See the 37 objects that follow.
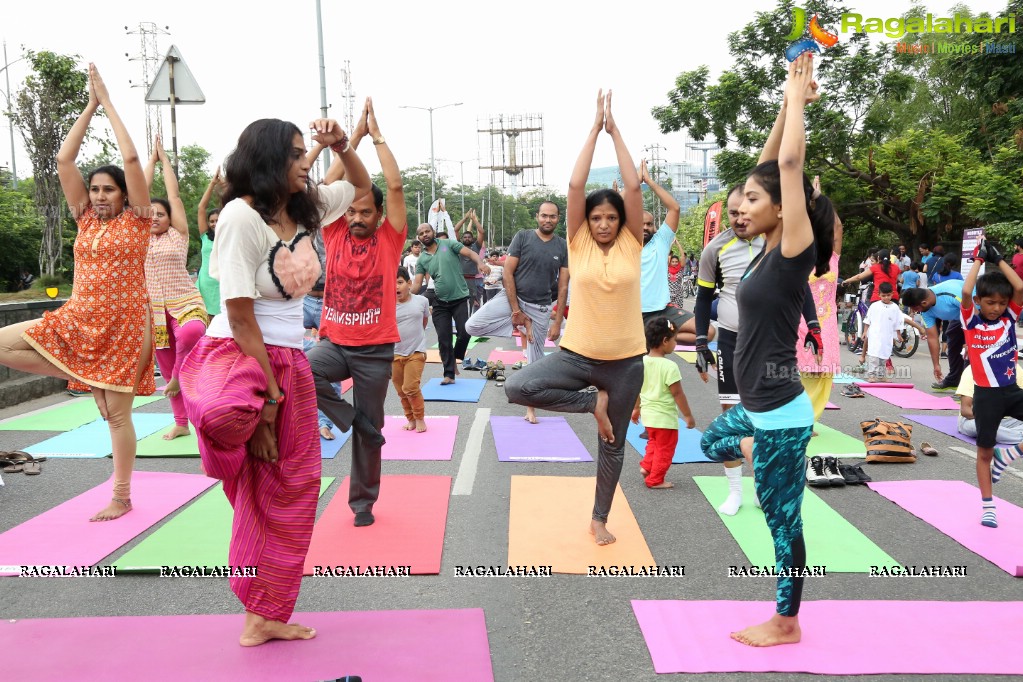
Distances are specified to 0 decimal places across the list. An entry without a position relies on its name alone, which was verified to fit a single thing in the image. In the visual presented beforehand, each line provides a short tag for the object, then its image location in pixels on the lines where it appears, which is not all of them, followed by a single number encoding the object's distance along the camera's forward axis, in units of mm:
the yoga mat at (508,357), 12774
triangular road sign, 9258
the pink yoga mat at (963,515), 4449
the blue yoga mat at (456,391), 9453
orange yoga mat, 4293
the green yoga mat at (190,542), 4156
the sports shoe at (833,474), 5758
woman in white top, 3018
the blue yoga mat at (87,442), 6492
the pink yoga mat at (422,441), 6676
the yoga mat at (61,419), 7566
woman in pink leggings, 6414
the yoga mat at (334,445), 6590
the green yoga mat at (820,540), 4289
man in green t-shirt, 9977
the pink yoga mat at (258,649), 3066
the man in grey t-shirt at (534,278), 8086
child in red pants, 5738
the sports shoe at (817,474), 5766
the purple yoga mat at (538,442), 6598
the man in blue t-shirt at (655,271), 7660
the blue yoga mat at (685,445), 6551
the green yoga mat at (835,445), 6683
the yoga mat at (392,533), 4219
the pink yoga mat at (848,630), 3146
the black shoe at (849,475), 5828
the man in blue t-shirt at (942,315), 10234
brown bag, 6477
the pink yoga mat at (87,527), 4230
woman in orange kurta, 4492
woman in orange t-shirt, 4258
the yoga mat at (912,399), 9102
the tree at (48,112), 20234
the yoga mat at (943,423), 7559
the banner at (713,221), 12539
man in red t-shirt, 4645
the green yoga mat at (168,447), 6512
